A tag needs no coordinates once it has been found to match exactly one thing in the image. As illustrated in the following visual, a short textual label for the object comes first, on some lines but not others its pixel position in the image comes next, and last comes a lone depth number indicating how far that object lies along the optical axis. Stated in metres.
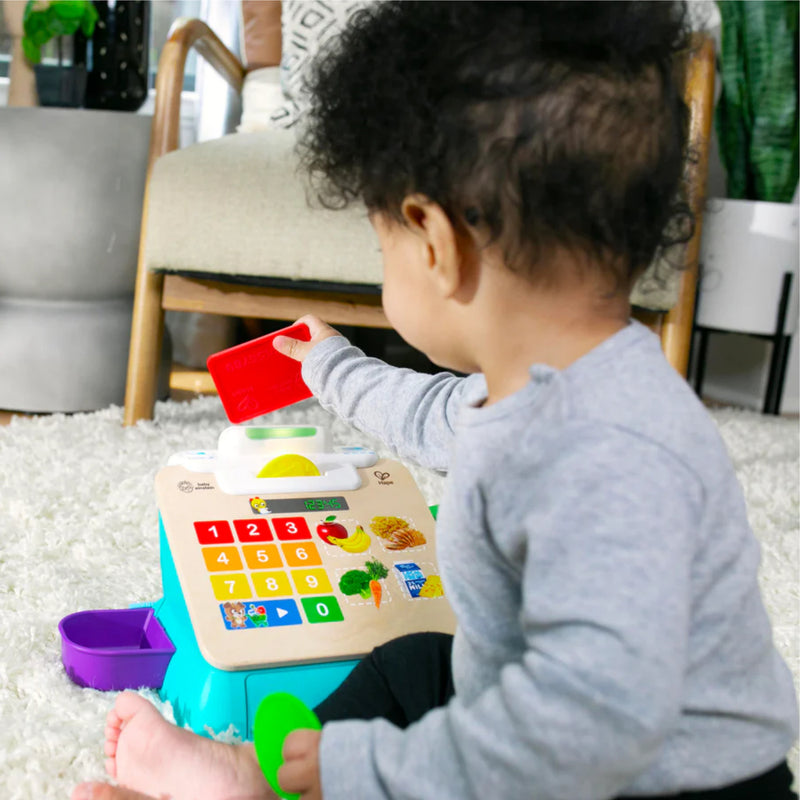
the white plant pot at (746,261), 1.77
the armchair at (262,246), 1.29
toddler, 0.42
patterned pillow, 1.61
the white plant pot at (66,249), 1.46
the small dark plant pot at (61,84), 1.80
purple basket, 0.74
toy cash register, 0.65
